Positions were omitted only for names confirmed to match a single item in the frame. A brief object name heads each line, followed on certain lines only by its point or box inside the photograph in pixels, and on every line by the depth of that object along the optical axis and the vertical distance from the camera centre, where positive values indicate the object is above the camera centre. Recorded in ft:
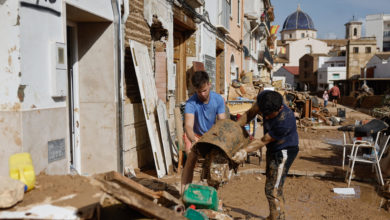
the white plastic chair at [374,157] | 20.35 -3.86
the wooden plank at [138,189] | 10.53 -2.85
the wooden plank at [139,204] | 8.78 -2.79
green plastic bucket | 11.93 -3.49
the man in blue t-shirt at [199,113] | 14.48 -0.85
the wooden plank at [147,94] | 20.58 -0.05
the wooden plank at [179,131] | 22.60 -2.58
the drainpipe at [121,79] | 18.42 +0.74
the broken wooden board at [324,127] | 47.28 -4.60
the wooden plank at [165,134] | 21.75 -2.51
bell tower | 261.24 +47.18
